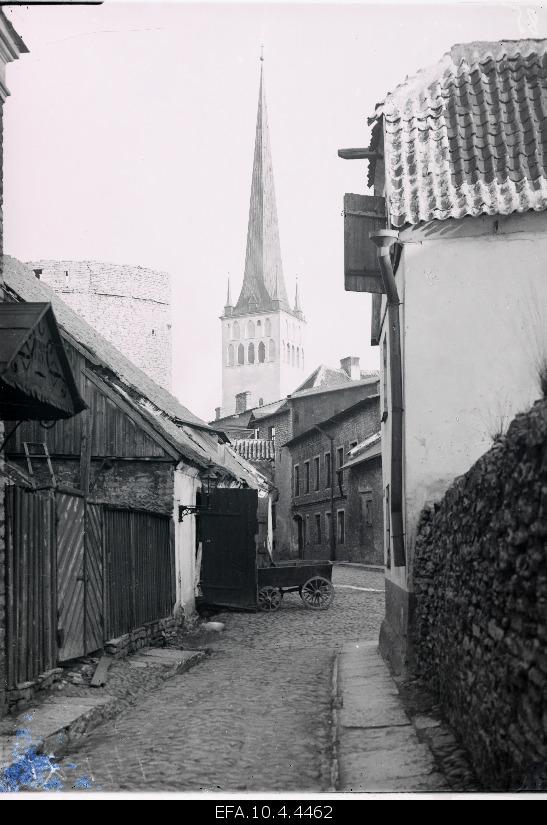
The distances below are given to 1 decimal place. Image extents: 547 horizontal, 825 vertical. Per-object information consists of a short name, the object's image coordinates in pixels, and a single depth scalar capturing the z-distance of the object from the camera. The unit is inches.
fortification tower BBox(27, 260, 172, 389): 1379.2
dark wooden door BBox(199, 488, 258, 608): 660.1
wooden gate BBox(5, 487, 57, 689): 291.1
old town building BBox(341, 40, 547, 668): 349.1
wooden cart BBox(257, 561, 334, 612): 692.7
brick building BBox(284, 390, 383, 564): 1229.7
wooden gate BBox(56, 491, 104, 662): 347.6
